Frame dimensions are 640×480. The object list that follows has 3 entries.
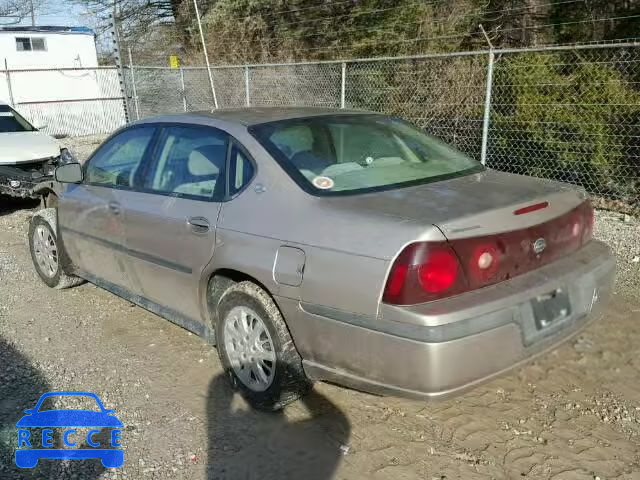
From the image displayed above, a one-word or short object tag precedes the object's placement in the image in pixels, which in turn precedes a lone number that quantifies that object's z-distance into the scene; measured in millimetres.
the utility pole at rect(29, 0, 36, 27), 40969
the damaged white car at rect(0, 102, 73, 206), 7734
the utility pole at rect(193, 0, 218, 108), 12016
